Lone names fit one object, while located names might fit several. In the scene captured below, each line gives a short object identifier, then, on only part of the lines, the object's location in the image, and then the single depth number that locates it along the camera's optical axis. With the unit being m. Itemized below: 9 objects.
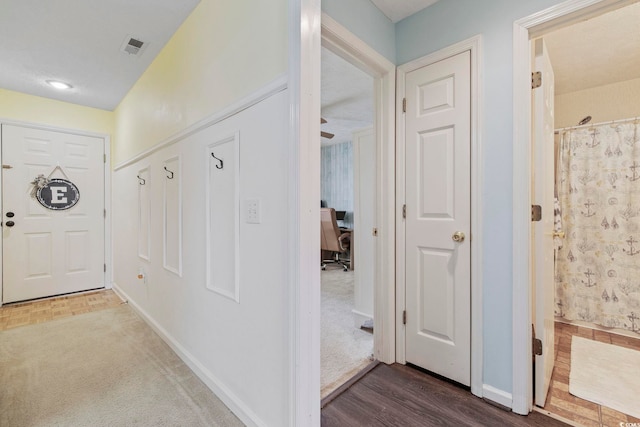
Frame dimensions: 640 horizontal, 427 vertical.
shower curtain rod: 2.33
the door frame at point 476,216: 1.53
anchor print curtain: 2.32
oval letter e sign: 3.17
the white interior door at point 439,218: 1.60
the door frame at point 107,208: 3.59
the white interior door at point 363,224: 2.39
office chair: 4.57
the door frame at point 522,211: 1.39
